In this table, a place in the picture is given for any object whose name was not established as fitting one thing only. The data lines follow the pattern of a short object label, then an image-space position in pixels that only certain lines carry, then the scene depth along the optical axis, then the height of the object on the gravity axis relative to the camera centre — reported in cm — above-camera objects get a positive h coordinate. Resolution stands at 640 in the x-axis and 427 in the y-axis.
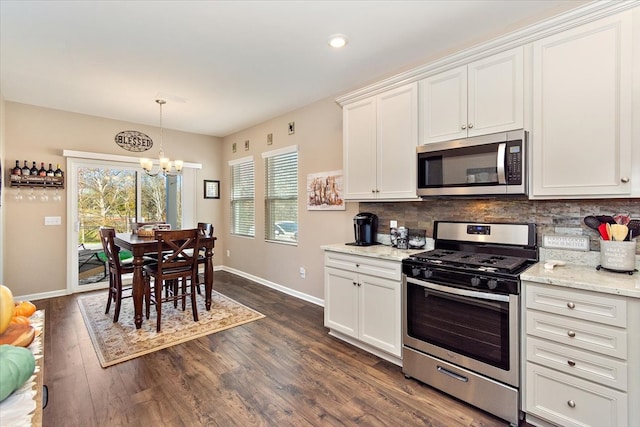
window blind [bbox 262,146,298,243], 453 +27
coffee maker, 316 -17
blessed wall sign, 501 +117
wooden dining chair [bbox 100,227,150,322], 337 -61
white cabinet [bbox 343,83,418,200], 267 +61
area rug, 282 -120
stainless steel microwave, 208 +33
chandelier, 392 +62
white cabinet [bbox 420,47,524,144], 212 +82
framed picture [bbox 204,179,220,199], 598 +45
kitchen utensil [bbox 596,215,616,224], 193 -5
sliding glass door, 467 +13
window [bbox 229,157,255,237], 543 +28
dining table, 315 -47
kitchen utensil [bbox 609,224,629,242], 182 -12
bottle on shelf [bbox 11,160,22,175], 410 +56
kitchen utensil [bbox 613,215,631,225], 186 -5
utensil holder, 179 -25
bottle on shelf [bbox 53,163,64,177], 439 +57
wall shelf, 413 +43
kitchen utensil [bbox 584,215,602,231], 199 -7
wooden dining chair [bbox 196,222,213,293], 419 -22
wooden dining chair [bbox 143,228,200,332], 323 -56
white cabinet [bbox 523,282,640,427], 156 -78
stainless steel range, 189 -69
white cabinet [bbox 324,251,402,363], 250 -78
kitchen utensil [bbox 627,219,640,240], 187 -10
